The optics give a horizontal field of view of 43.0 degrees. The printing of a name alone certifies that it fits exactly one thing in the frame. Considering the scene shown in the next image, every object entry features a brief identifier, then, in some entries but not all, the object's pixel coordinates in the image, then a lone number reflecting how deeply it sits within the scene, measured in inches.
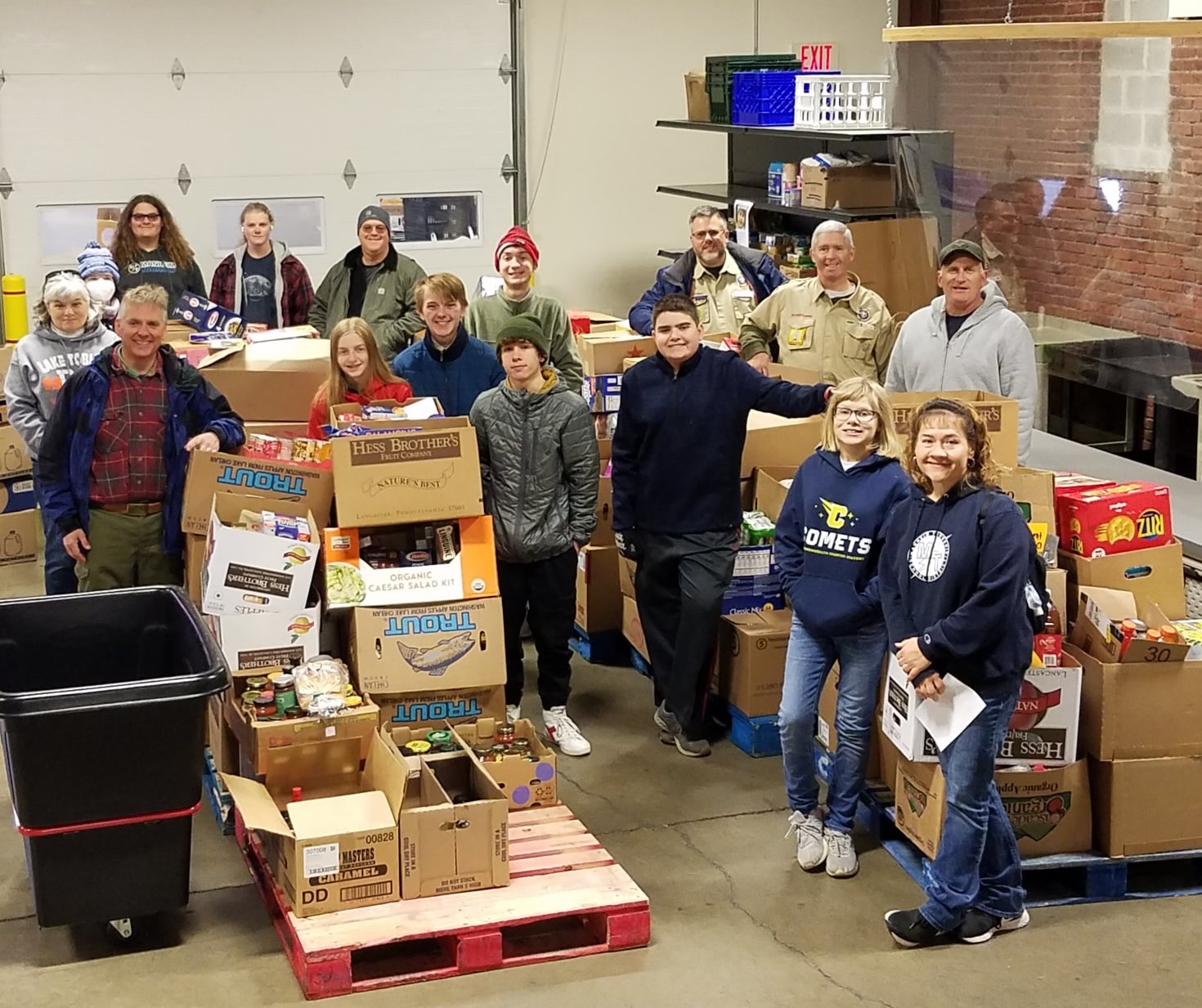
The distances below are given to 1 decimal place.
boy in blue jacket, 219.3
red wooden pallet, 150.3
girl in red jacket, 205.3
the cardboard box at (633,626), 233.8
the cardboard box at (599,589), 238.8
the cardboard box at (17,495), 294.0
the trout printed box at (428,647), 183.5
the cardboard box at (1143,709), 165.8
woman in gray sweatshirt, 219.6
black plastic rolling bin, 146.9
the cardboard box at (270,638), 181.5
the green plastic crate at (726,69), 341.1
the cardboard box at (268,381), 243.6
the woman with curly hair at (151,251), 280.1
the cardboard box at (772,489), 218.5
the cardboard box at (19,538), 293.6
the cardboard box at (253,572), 180.4
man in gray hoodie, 204.1
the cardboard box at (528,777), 179.0
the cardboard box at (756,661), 205.3
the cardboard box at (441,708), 187.2
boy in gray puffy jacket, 197.0
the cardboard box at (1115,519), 180.1
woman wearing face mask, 260.1
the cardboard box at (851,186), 312.8
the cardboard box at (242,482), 186.9
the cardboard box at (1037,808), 166.7
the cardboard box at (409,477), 185.2
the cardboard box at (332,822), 154.6
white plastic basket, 317.1
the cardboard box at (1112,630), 165.0
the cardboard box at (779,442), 227.8
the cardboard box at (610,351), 256.5
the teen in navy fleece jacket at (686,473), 198.5
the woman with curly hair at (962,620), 147.9
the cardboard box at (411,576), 184.4
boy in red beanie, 230.5
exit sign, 369.7
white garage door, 346.3
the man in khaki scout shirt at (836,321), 232.2
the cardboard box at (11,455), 291.0
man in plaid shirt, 188.4
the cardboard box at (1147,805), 166.9
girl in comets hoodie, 170.1
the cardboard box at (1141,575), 179.5
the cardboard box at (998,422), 190.4
